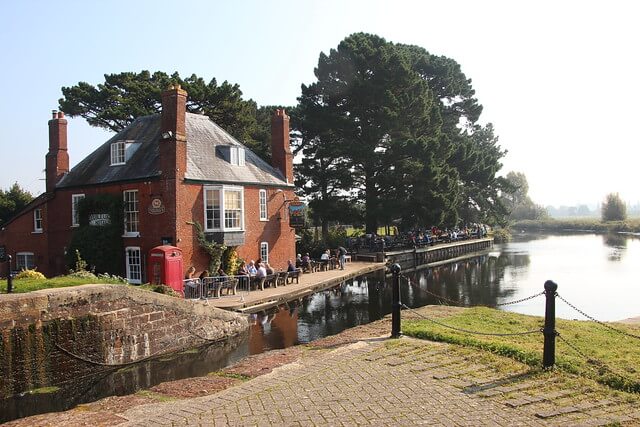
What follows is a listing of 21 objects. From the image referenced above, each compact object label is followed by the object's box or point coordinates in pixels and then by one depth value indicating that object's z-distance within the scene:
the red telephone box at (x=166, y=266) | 19.45
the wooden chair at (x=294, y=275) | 25.25
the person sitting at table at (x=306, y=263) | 29.91
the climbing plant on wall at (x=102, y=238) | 23.44
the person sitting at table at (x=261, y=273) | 23.09
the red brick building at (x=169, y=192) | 22.52
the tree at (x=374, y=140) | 42.03
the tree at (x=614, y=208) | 88.69
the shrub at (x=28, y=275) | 14.39
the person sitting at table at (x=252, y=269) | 24.04
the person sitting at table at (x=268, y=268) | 25.05
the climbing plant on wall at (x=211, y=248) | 22.98
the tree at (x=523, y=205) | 109.62
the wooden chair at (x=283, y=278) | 24.67
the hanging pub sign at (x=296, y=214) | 28.44
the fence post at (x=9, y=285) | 11.90
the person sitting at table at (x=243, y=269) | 23.87
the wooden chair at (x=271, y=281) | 23.84
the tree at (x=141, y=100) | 39.22
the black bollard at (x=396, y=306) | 11.02
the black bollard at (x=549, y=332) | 8.25
